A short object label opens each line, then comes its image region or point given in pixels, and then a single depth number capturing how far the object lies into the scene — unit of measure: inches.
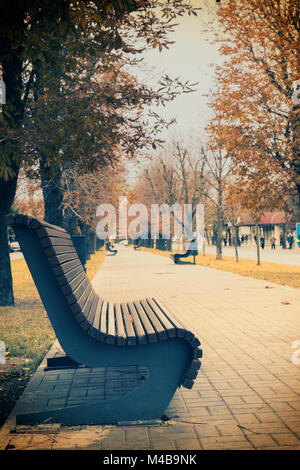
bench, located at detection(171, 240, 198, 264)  1014.4
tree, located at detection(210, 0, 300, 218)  601.9
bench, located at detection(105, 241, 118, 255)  1769.7
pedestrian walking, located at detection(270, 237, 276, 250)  2132.4
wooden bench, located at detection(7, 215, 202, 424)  149.1
